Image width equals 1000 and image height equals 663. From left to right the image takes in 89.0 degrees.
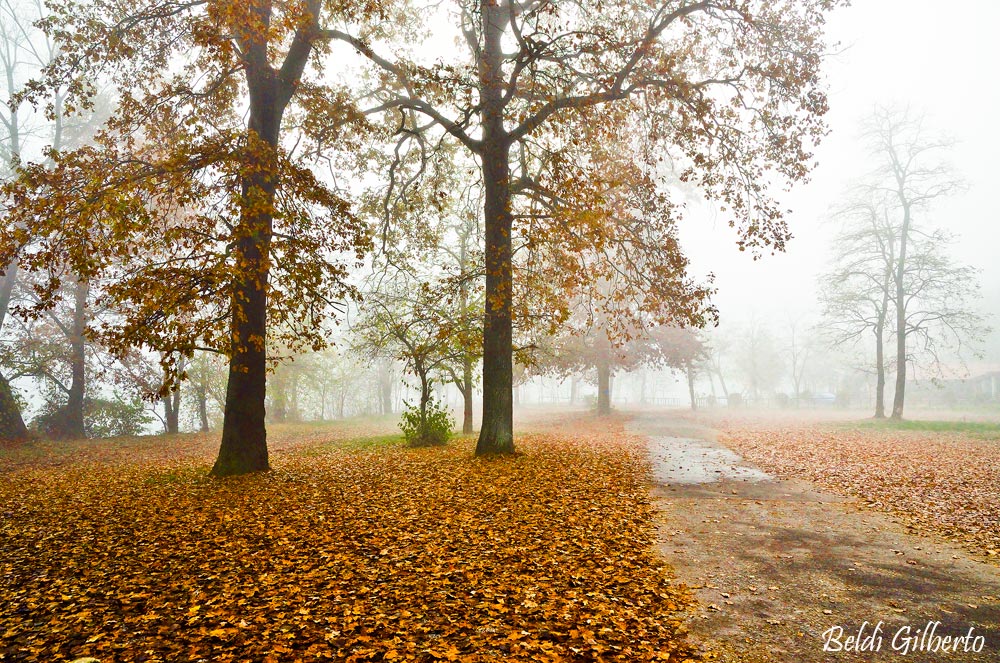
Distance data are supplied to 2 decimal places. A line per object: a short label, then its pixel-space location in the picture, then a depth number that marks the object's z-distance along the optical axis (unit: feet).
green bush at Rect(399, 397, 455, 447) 47.78
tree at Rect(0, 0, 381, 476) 23.44
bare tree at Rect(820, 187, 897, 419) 80.28
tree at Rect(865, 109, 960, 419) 77.30
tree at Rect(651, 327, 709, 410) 90.43
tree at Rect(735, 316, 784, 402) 197.67
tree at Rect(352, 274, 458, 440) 44.91
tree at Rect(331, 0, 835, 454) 33.24
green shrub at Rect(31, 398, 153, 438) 63.57
